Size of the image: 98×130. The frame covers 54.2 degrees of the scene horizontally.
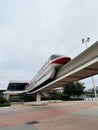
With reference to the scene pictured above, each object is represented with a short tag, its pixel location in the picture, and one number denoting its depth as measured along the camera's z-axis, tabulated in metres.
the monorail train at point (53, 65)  10.34
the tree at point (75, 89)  26.34
